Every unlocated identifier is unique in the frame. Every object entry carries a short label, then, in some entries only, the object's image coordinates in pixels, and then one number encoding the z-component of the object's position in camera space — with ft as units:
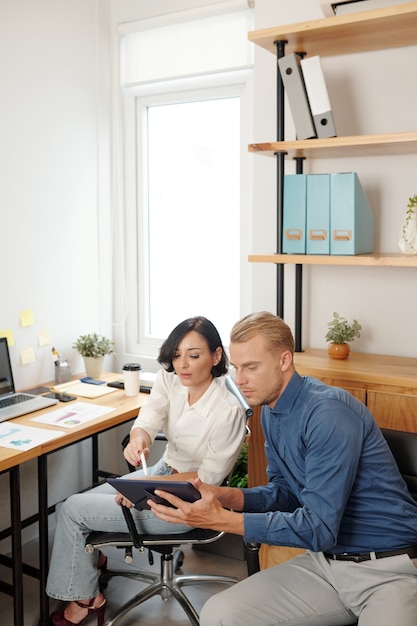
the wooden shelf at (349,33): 7.75
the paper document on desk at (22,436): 7.49
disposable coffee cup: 9.71
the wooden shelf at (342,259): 7.96
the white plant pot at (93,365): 10.62
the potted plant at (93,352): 10.63
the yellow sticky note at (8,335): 9.59
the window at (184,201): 10.83
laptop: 8.85
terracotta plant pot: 8.93
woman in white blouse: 7.40
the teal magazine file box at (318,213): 8.61
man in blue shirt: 5.40
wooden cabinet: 7.84
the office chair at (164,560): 7.28
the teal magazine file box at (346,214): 8.43
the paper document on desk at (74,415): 8.36
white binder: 8.37
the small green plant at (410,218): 8.36
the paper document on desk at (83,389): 9.68
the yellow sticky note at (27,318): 9.94
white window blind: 10.29
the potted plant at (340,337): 8.94
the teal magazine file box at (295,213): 8.75
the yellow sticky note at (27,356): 9.95
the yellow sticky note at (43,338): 10.30
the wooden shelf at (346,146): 7.97
